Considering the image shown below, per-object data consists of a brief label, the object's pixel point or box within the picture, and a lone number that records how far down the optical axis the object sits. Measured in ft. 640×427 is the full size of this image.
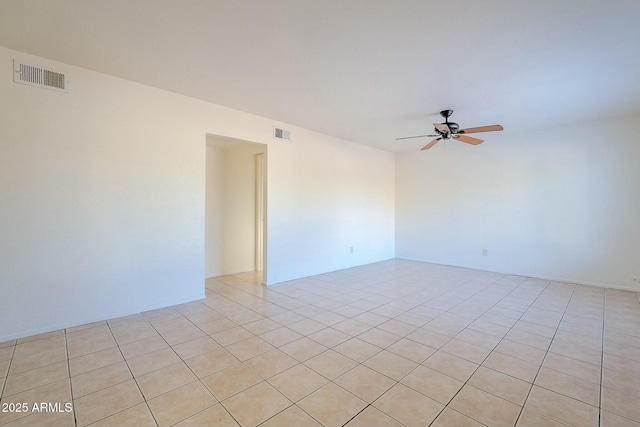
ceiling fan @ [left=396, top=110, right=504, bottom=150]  11.90
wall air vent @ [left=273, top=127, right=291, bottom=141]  14.53
